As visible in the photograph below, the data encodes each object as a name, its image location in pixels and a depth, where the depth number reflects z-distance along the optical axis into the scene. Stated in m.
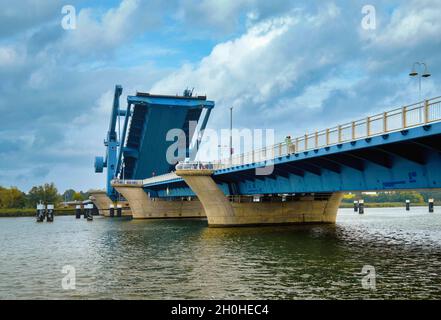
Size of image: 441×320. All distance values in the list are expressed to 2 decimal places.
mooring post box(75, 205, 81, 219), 103.44
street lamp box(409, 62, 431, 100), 22.52
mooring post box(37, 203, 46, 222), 88.69
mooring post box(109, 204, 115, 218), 106.75
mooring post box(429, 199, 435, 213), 121.13
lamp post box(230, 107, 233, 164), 58.05
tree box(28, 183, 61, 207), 157.00
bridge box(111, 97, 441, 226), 24.80
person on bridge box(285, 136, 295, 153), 36.39
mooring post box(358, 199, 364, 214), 115.70
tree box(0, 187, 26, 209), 144.88
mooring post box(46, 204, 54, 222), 89.75
